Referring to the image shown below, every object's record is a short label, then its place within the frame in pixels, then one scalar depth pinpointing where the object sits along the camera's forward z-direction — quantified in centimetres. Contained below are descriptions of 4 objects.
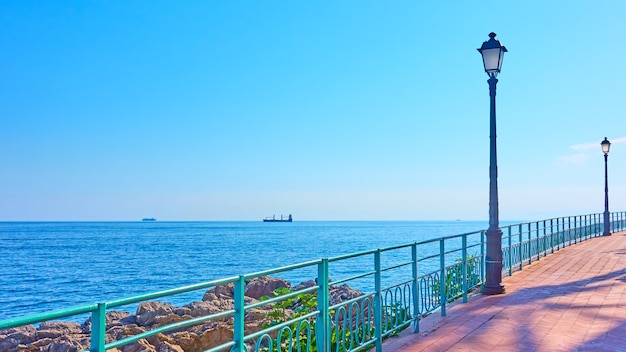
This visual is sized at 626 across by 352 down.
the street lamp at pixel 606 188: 2589
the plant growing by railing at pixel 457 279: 930
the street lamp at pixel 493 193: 1095
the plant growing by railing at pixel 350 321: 541
